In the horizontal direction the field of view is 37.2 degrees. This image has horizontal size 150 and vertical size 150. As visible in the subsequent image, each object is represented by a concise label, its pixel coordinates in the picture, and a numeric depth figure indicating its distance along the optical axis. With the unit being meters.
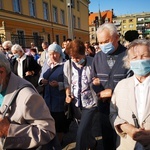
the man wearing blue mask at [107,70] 2.81
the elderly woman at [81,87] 3.26
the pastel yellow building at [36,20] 19.91
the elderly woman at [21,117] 1.74
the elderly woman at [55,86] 3.68
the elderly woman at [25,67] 4.79
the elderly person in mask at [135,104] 1.97
